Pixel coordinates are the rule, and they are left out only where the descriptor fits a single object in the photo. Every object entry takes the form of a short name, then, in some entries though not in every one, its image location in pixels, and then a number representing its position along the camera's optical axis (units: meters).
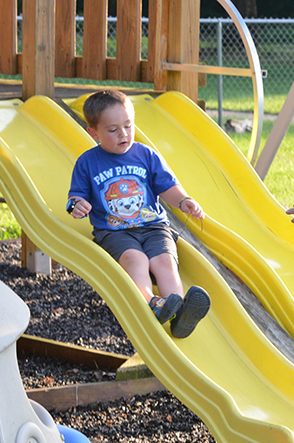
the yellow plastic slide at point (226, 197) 5.98
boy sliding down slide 5.16
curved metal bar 7.71
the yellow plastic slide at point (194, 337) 4.28
